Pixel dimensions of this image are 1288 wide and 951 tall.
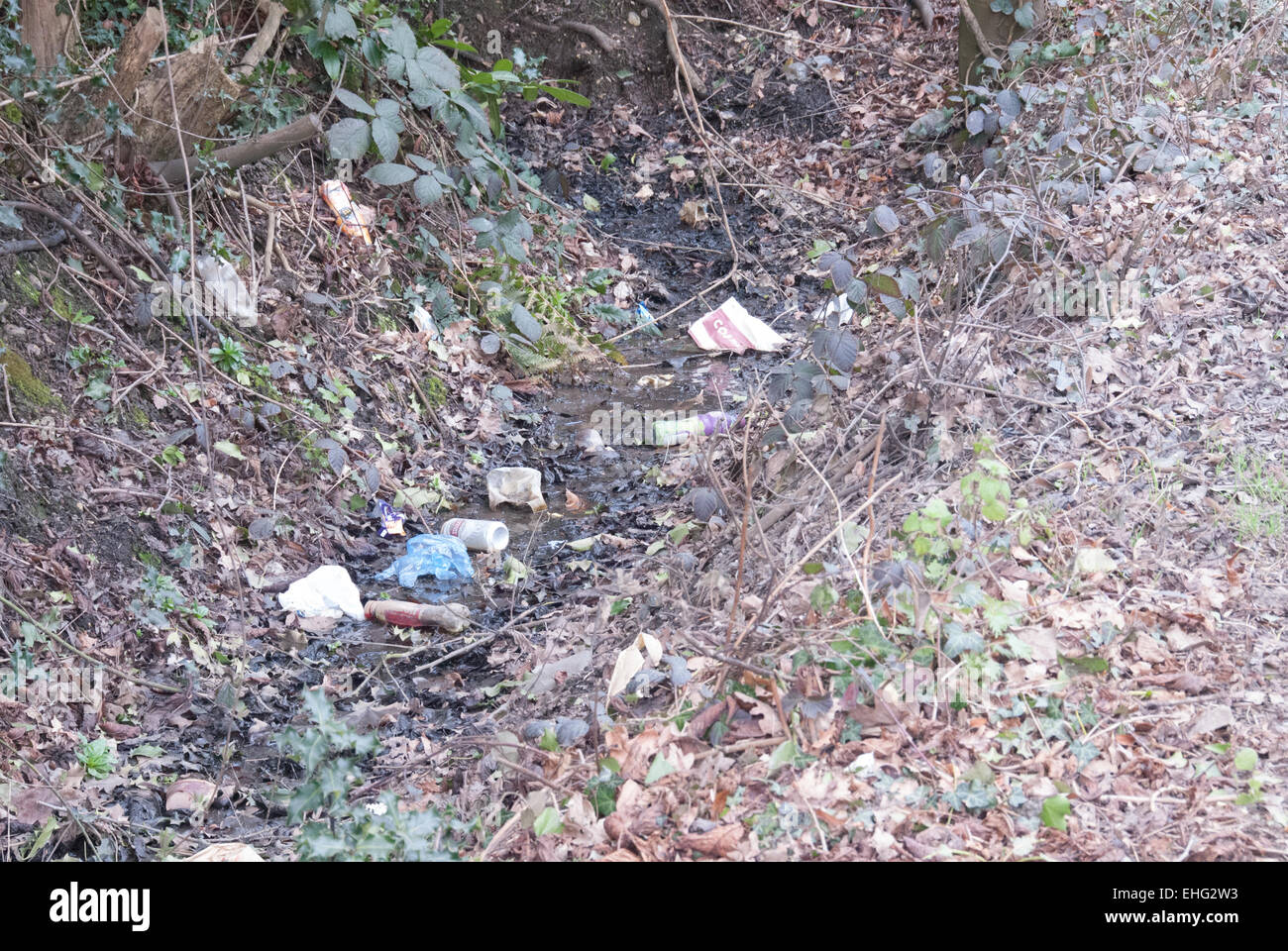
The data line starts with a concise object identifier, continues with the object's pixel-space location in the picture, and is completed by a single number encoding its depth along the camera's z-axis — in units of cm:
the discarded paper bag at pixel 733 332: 548
